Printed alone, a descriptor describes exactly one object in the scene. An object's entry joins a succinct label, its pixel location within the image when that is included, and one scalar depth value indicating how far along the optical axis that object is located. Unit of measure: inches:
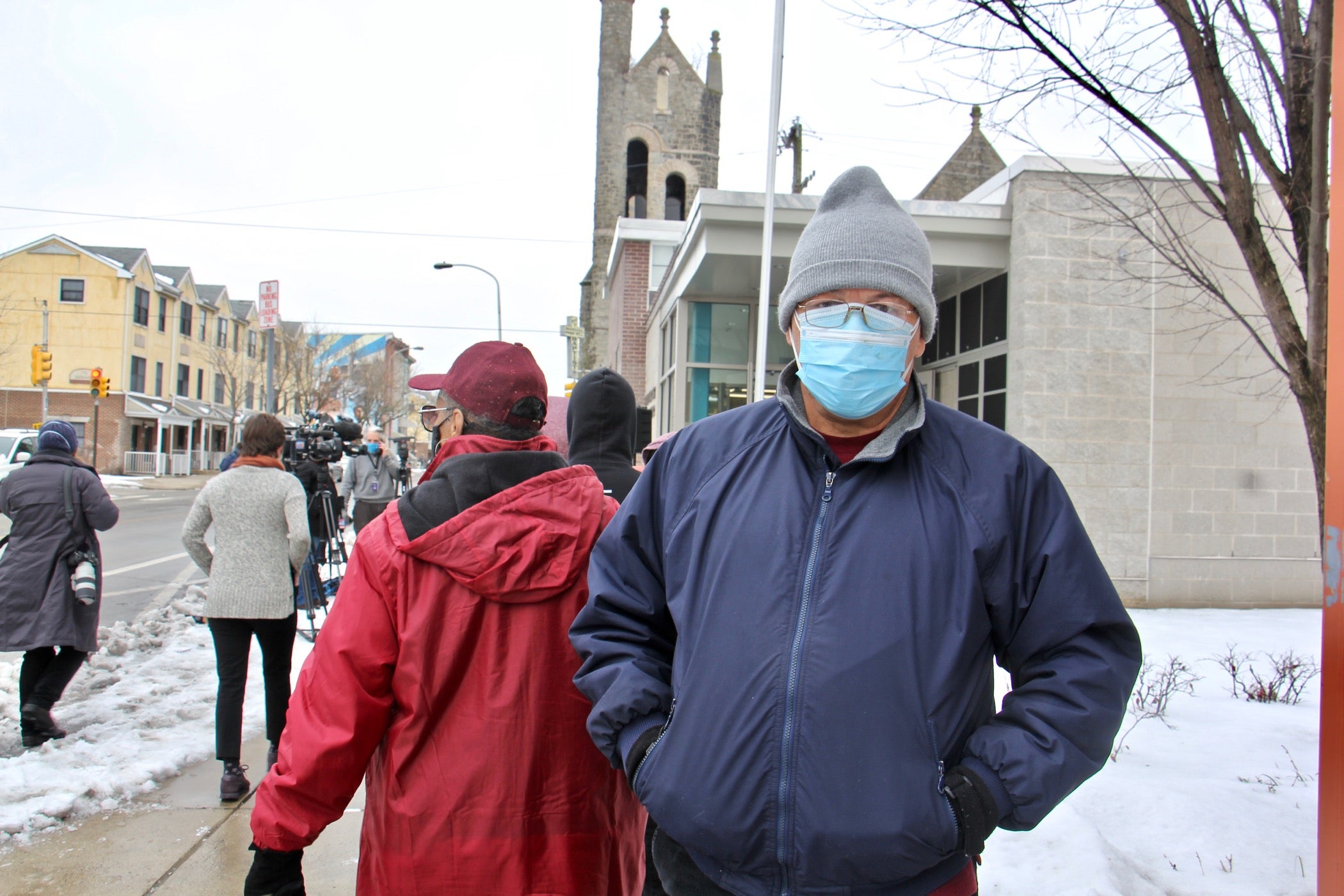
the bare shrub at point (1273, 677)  214.7
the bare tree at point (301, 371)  1849.2
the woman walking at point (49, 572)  184.2
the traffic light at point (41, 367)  957.2
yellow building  1566.2
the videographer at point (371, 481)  367.9
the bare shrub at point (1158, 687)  197.9
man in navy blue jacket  58.9
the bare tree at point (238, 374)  1924.2
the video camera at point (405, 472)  459.6
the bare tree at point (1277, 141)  132.4
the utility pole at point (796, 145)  937.3
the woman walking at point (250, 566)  160.2
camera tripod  287.7
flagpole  336.2
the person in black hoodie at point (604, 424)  158.1
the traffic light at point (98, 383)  1033.5
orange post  73.9
